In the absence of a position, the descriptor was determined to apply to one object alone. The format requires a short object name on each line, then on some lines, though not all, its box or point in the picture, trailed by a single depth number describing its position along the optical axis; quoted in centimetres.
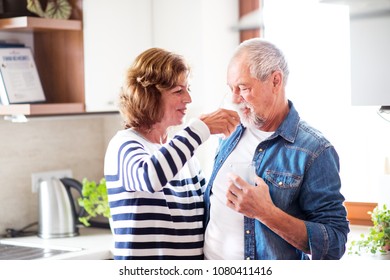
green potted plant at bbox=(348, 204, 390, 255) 304
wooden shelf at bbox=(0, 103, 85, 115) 343
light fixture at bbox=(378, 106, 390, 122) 339
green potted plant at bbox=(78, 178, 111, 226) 369
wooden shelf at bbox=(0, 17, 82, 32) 345
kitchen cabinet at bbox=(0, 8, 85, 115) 347
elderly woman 220
